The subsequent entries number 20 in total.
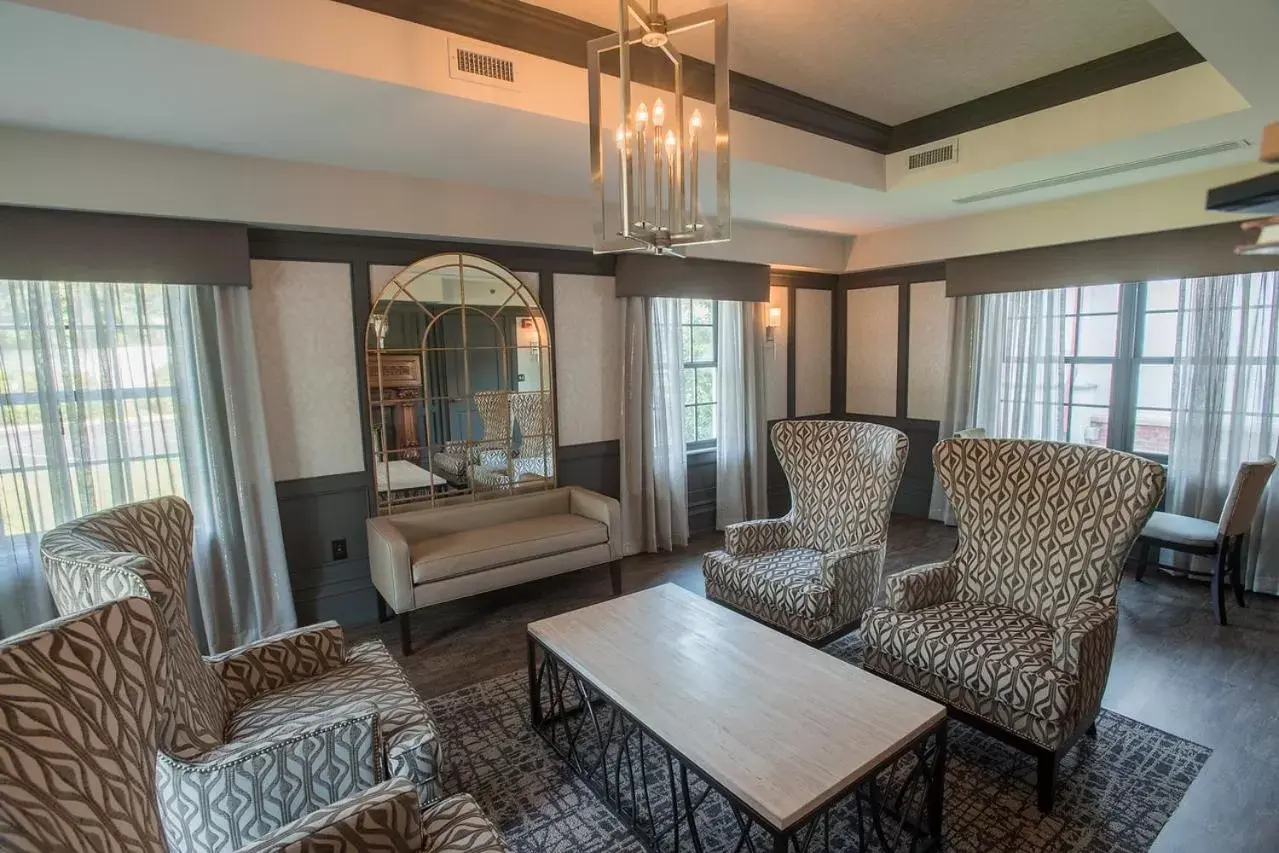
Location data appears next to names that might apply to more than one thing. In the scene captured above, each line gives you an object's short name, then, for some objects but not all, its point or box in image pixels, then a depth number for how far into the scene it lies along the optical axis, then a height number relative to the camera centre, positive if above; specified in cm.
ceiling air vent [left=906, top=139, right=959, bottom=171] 346 +108
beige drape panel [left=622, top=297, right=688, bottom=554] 455 -58
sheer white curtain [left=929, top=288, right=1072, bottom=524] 459 -18
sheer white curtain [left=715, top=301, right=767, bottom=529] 517 -56
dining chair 321 -108
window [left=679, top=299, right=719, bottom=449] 512 -14
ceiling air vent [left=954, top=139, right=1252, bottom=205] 309 +94
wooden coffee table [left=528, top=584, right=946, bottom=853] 156 -105
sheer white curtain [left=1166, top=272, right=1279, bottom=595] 365 -37
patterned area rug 191 -151
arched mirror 365 -17
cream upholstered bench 321 -105
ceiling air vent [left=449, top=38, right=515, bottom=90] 221 +106
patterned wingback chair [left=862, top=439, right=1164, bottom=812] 206 -101
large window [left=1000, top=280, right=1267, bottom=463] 416 -18
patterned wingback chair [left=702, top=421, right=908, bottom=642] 285 -100
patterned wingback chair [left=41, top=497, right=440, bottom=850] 148 -99
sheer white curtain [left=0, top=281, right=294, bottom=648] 272 -30
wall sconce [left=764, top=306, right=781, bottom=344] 539 +21
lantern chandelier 169 +57
